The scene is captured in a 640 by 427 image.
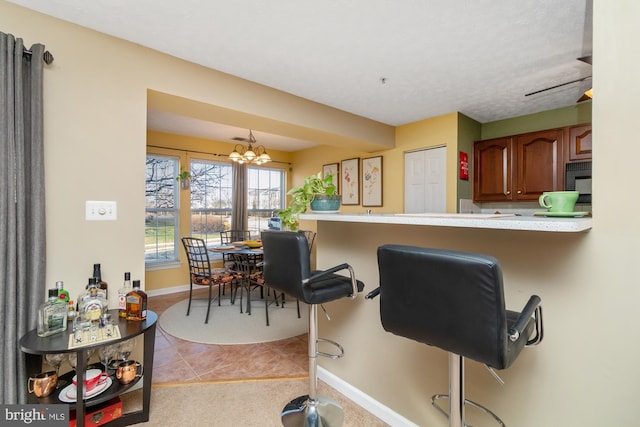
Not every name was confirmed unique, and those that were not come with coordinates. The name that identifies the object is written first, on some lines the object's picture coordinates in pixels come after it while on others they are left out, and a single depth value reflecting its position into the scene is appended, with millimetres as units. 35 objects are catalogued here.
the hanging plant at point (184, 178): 4711
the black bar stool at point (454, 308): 833
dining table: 3715
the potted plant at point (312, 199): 1899
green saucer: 1196
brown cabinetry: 3227
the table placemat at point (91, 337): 1475
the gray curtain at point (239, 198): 5371
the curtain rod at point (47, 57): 1719
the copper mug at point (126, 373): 1733
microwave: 3008
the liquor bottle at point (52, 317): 1562
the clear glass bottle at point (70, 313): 1716
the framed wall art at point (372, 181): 4418
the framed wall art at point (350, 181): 4820
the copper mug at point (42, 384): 1574
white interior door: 3678
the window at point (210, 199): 5084
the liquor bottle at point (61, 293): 1661
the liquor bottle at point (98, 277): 1843
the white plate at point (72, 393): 1571
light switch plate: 1887
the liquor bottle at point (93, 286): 1753
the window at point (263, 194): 5777
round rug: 3029
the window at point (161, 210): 4711
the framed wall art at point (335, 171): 5215
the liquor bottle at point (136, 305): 1816
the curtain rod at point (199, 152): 4591
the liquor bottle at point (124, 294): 1882
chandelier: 4147
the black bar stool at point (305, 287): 1510
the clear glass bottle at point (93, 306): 1704
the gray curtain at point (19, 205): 1535
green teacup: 1193
